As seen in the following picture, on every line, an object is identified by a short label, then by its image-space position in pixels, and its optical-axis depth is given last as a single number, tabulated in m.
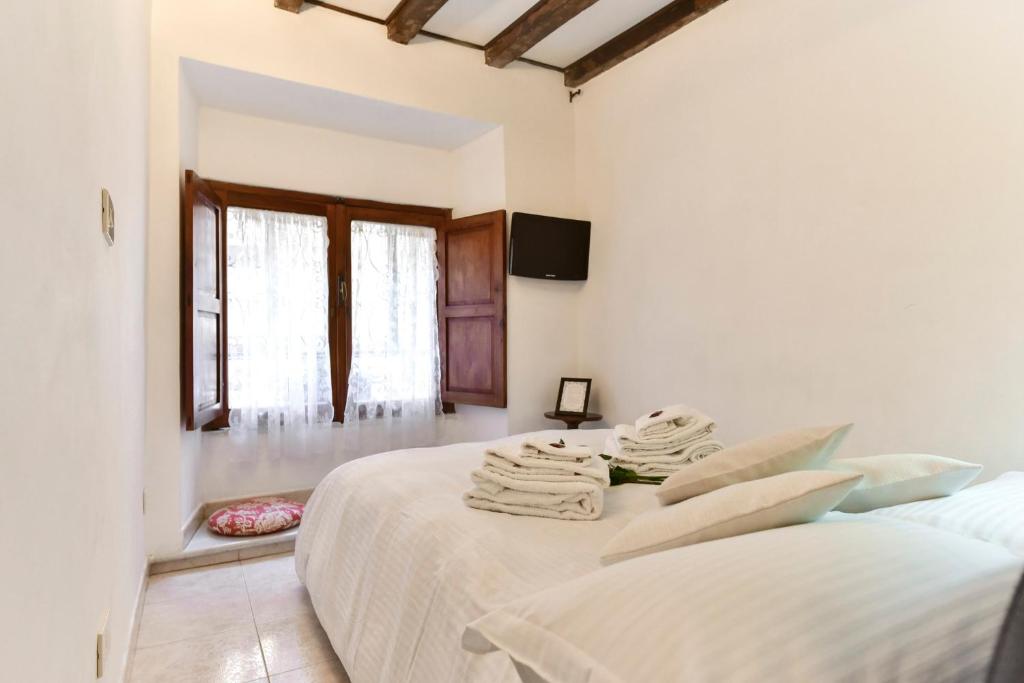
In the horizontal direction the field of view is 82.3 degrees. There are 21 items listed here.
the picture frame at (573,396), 3.95
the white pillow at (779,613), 0.65
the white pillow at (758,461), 1.28
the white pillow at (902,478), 1.41
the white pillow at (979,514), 1.21
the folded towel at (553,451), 1.66
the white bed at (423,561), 1.24
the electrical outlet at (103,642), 1.36
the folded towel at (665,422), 1.99
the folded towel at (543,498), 1.58
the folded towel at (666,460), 1.96
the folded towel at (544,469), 1.63
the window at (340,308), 3.65
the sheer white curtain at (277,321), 3.69
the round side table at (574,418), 3.89
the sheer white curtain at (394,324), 4.14
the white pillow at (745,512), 1.02
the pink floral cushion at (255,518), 3.23
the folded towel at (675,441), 1.98
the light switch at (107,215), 1.50
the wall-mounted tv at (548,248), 3.97
